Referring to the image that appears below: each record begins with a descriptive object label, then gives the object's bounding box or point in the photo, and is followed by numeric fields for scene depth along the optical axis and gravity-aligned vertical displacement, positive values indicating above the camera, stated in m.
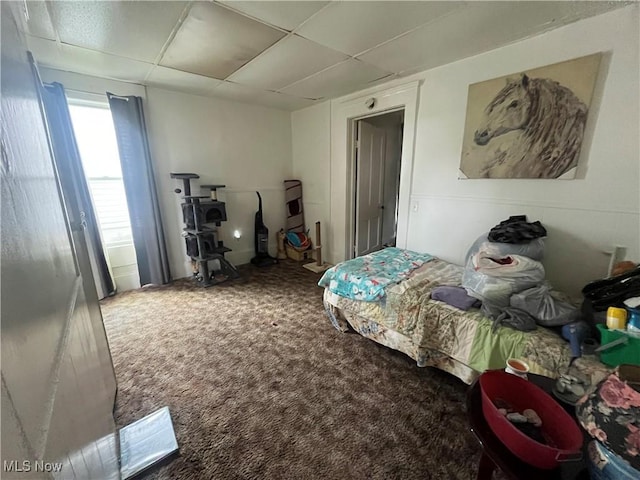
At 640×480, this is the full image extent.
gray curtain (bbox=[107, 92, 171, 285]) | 2.89 -0.08
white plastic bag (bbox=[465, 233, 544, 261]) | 1.87 -0.51
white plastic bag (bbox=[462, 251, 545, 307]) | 1.63 -0.64
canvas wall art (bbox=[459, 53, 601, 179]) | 1.86 +0.46
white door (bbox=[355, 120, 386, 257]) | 3.66 -0.07
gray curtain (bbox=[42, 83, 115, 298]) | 2.41 +0.08
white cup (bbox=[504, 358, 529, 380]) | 1.04 -0.78
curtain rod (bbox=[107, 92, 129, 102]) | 2.79 +0.93
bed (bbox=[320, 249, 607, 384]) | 1.37 -0.96
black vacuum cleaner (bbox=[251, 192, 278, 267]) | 4.11 -0.99
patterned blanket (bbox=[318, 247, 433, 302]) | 2.08 -0.81
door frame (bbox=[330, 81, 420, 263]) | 2.87 +0.35
